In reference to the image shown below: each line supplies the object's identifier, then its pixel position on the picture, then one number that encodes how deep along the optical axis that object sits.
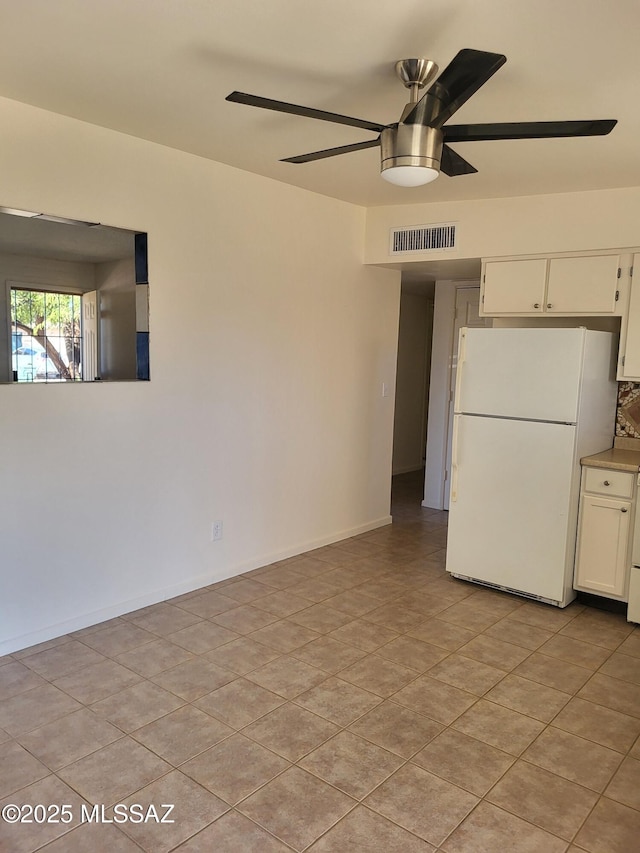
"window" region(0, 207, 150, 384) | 2.80
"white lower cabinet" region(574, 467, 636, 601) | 3.46
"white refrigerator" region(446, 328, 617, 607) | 3.49
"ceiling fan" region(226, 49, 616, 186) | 1.85
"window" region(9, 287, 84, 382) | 2.82
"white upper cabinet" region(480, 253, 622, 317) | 3.69
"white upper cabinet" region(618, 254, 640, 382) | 3.60
